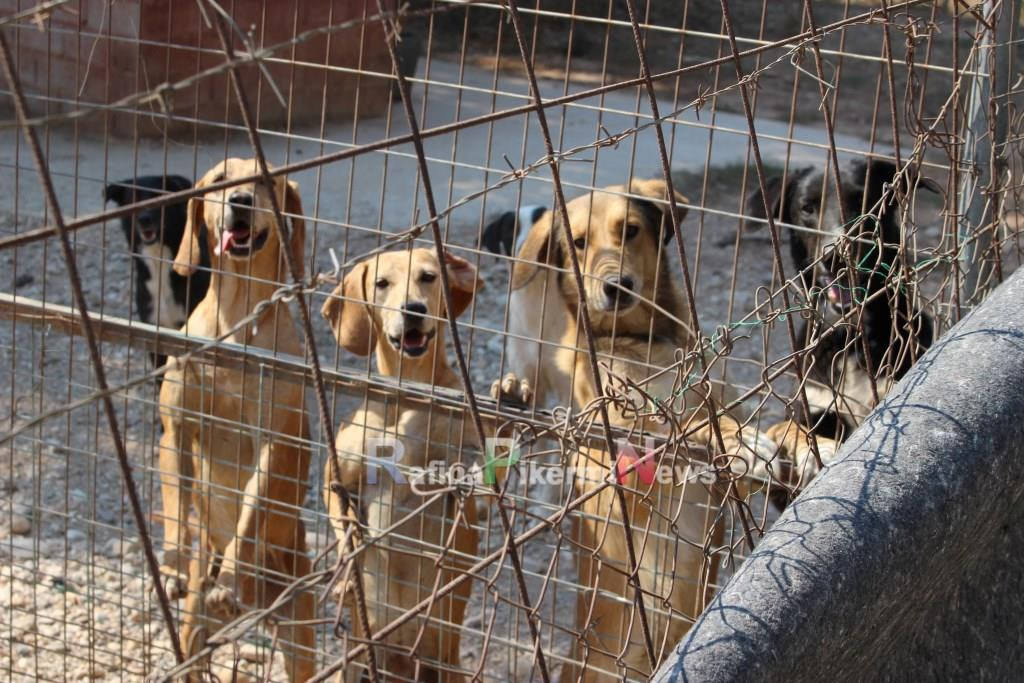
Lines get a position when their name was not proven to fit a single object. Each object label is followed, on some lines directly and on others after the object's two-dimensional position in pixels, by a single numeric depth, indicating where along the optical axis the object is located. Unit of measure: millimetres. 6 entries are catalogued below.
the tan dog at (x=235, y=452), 3617
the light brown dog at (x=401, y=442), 3441
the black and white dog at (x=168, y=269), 5008
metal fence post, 2889
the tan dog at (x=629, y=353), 3432
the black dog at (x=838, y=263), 3770
